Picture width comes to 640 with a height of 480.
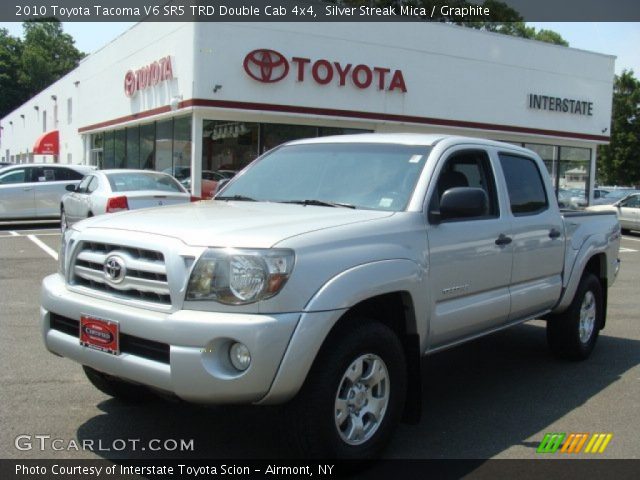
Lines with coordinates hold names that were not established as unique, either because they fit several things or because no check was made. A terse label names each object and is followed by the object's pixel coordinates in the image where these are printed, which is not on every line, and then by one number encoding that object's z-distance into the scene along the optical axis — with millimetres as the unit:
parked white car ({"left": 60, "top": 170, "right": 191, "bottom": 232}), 11805
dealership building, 18625
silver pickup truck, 3307
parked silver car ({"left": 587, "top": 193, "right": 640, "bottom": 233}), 20500
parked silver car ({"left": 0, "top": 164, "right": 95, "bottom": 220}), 17000
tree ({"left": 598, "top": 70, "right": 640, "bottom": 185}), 45375
